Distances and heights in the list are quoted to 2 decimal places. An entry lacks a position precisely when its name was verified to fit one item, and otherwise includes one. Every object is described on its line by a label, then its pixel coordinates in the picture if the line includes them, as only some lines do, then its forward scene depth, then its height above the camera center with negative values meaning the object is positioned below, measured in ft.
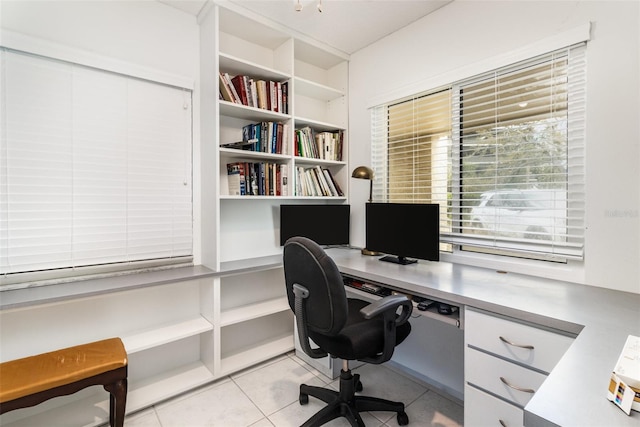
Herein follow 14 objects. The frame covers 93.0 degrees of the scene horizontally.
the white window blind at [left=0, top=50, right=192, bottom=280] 5.42 +0.82
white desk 2.18 -1.38
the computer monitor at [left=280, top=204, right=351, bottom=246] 8.26 -0.40
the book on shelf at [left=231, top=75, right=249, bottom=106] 7.38 +2.99
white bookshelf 6.96 +1.32
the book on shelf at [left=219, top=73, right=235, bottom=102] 7.05 +2.79
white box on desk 2.10 -1.22
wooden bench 4.28 -2.50
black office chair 4.56 -1.88
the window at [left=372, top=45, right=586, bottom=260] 5.41 +1.11
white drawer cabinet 3.87 -2.13
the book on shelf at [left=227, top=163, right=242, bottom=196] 7.44 +0.73
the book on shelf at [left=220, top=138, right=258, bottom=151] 7.21 +1.55
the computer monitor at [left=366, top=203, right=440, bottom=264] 6.42 -0.50
